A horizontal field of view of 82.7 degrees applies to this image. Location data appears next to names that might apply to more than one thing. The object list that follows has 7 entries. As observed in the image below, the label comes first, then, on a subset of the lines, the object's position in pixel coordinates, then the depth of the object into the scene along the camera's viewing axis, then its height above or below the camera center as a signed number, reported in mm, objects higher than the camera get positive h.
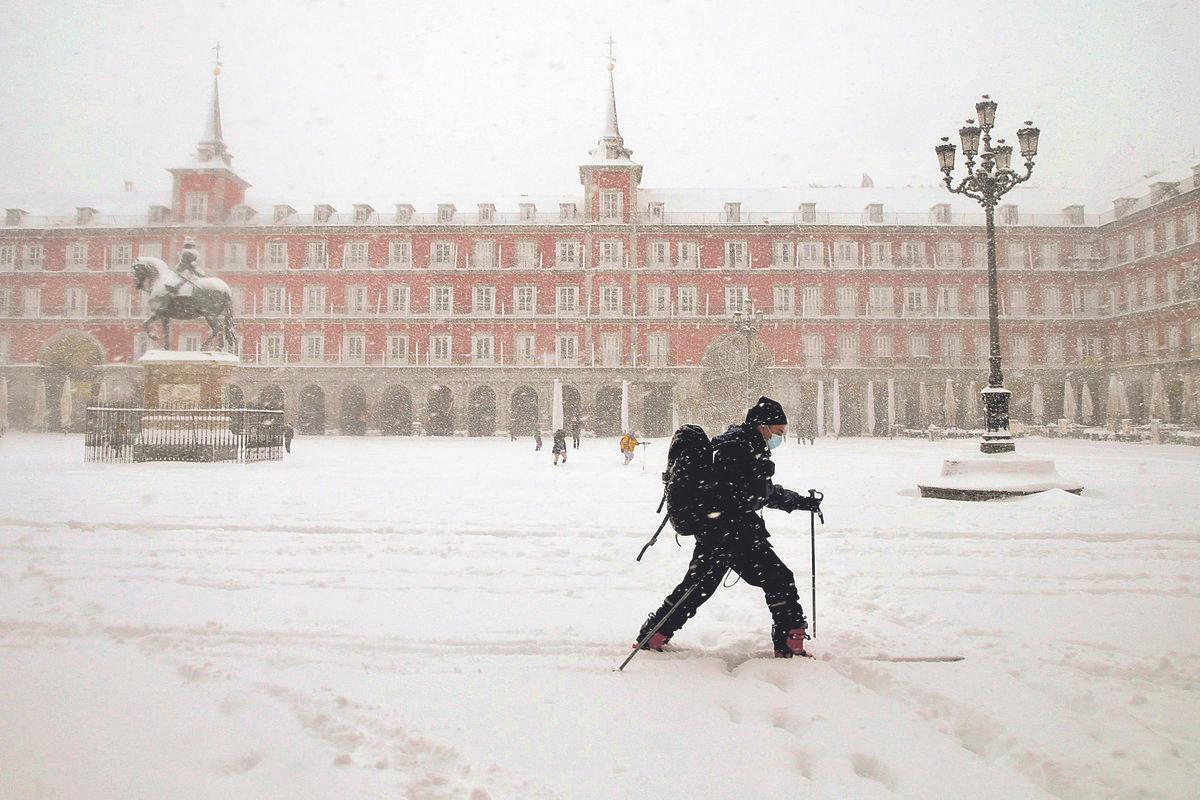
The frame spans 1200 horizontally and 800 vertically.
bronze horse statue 15898 +2864
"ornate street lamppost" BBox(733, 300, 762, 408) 21500 +2778
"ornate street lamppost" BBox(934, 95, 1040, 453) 11109 +3850
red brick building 36781 +6080
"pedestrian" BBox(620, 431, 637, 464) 18609 -944
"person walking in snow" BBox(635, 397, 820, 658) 3641 -679
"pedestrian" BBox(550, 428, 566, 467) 17969 -915
